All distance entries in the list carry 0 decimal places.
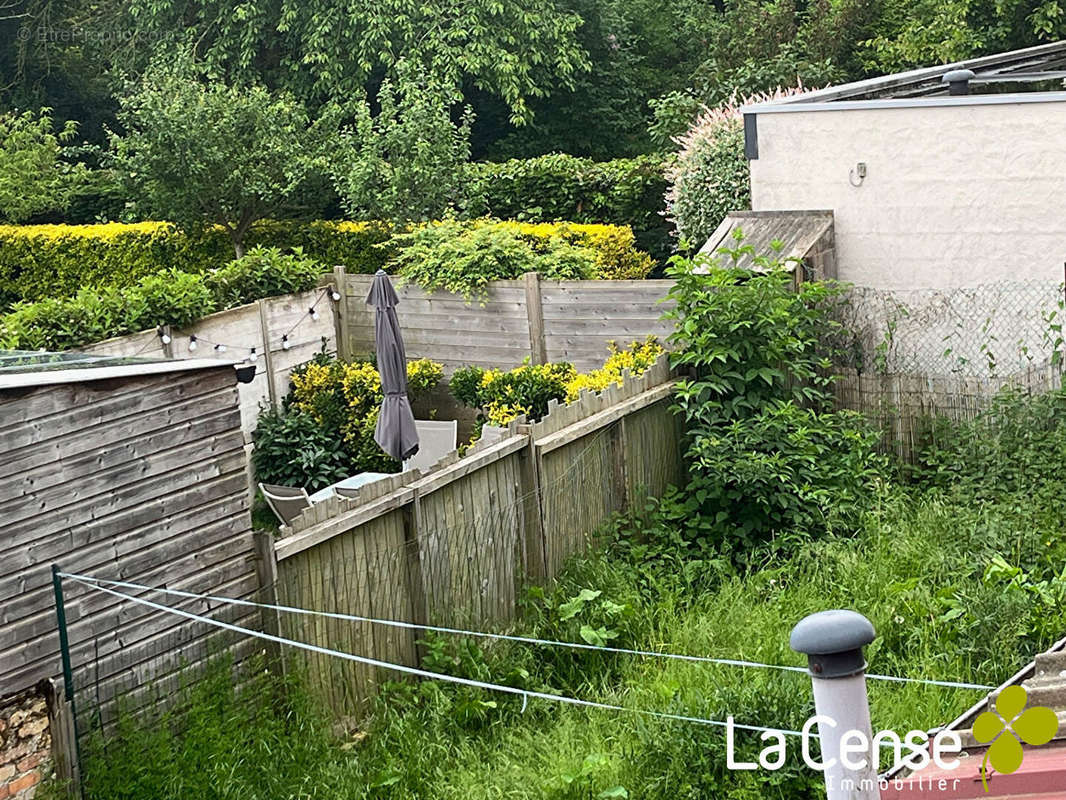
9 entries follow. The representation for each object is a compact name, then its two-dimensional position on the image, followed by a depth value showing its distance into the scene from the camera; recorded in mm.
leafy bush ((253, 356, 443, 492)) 12055
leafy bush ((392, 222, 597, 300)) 12617
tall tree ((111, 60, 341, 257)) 17672
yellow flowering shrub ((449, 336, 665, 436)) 10914
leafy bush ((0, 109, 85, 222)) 21719
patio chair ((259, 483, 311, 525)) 10508
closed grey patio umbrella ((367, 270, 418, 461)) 9789
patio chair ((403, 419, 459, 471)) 12086
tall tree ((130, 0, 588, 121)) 22031
